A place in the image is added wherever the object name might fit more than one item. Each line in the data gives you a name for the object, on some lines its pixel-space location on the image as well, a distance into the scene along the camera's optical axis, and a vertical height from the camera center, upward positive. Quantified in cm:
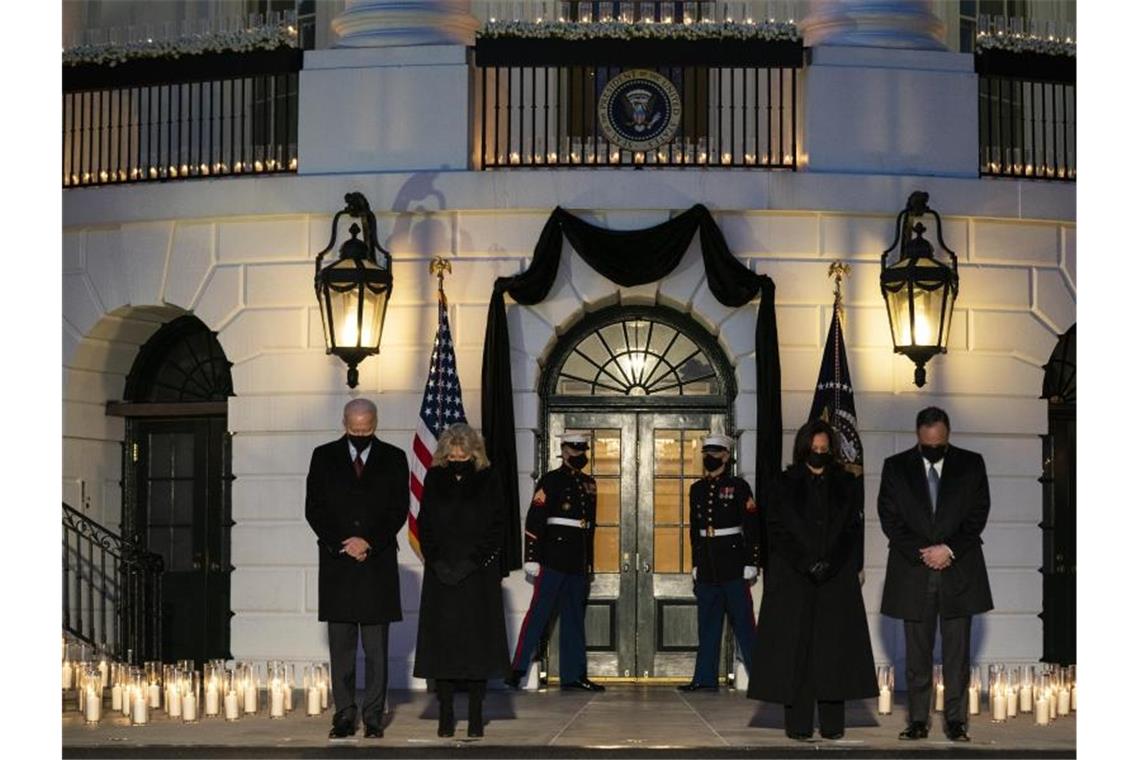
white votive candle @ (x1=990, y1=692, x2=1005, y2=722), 1600 -221
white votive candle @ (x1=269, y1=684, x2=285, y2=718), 1617 -222
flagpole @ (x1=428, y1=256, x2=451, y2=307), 1886 +90
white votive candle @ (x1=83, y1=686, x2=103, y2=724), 1595 -225
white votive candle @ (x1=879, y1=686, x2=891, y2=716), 1631 -222
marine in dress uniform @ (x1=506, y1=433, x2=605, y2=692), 1848 -140
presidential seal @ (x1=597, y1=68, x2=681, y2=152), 1931 +222
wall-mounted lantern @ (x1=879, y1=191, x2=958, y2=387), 1845 +71
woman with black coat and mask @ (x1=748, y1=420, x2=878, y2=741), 1456 -137
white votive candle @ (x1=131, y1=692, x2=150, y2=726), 1579 -223
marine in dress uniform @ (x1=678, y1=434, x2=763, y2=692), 1831 -134
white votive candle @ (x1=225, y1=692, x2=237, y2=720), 1608 -225
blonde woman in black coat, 1469 -122
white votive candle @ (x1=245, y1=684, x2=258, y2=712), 1655 -225
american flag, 1853 -23
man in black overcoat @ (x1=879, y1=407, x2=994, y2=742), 1461 -108
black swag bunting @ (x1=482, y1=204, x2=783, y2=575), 1875 +89
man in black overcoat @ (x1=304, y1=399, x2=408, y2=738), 1470 -105
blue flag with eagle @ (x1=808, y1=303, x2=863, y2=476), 1847 -12
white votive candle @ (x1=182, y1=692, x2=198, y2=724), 1595 -223
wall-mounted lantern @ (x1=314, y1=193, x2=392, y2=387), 1847 +68
